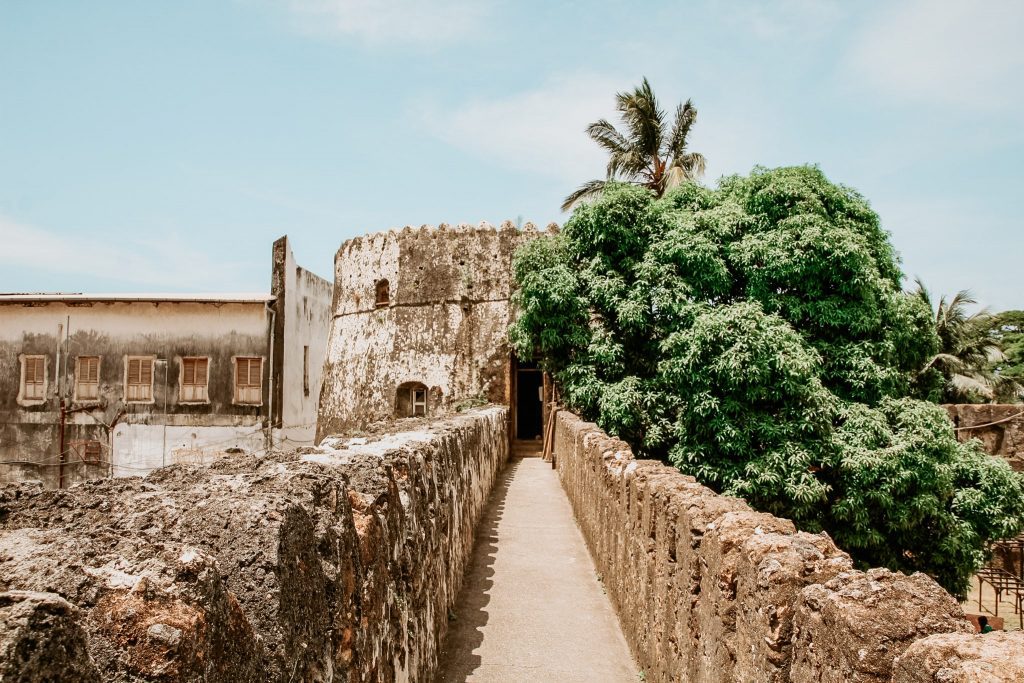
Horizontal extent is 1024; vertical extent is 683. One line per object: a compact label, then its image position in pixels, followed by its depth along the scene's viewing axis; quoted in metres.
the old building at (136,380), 24.98
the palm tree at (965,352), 31.02
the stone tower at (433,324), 23.39
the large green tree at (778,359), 15.27
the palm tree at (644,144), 28.47
